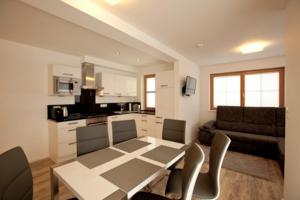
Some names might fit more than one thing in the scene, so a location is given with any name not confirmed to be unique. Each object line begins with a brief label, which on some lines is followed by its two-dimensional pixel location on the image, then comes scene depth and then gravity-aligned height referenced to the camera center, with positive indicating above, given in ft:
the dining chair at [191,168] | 3.06 -1.67
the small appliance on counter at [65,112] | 9.91 -1.08
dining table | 3.23 -2.11
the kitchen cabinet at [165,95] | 11.64 +0.21
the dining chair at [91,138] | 5.65 -1.76
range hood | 11.68 +1.89
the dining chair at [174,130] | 7.27 -1.79
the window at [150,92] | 16.16 +0.64
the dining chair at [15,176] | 2.89 -1.78
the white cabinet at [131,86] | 15.14 +1.24
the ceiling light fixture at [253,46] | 9.07 +3.46
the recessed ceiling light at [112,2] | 5.02 +3.48
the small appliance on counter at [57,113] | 9.37 -1.10
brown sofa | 10.10 -2.79
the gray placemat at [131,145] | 5.65 -2.08
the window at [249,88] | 12.17 +0.84
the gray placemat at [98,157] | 4.47 -2.08
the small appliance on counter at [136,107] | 16.29 -1.13
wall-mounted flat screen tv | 11.59 +0.93
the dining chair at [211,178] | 4.32 -2.88
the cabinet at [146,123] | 12.24 -2.42
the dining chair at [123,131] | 7.11 -1.75
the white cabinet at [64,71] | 9.68 +1.94
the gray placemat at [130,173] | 3.46 -2.12
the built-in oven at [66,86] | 9.70 +0.88
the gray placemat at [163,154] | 4.77 -2.10
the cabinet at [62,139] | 9.09 -2.82
